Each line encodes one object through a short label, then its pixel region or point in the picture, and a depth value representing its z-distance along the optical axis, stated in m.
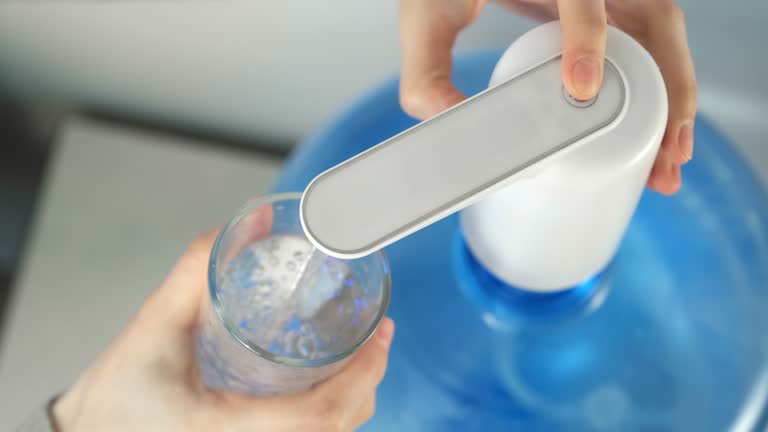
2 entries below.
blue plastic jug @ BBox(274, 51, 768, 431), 0.55
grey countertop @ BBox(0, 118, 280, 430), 1.00
